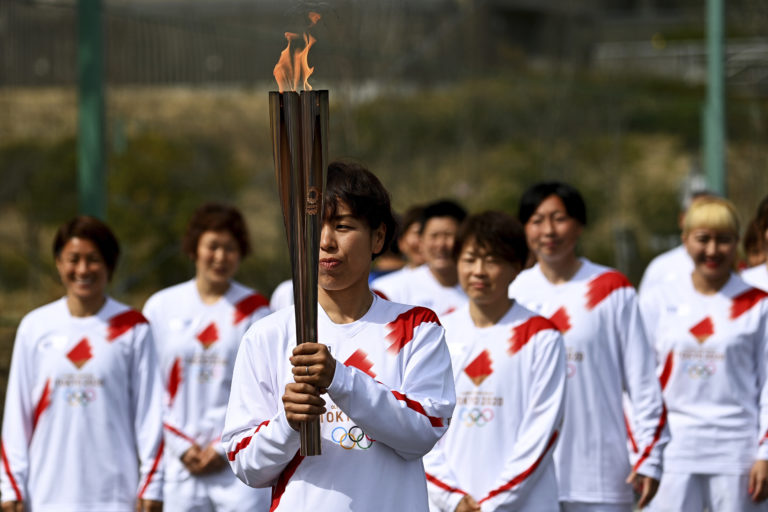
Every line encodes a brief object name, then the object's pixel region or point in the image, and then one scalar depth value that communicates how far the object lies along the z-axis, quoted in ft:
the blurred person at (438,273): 40.19
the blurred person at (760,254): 36.65
